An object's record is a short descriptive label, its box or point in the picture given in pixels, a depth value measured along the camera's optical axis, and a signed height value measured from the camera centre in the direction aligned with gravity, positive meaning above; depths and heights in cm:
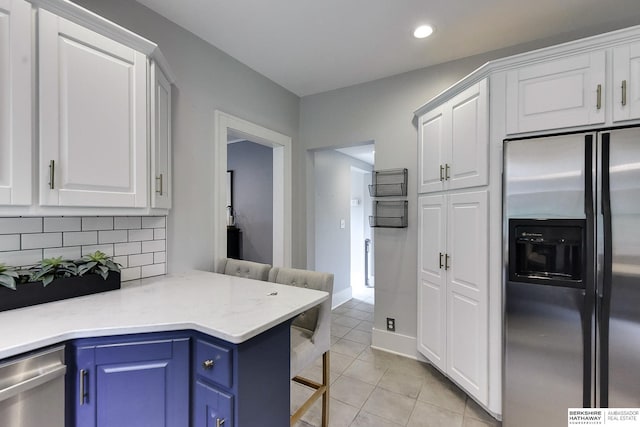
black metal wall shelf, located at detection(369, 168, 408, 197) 261 +30
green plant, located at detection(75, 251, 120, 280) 138 -27
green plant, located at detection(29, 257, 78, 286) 125 -27
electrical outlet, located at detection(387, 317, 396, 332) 270 -110
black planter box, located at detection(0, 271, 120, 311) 116 -37
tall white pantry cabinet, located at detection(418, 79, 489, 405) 181 -19
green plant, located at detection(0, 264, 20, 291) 114 -27
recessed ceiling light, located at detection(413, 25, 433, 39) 198 +134
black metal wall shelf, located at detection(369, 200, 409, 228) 260 -1
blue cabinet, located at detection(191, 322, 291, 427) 101 -66
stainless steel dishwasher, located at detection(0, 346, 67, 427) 87 -59
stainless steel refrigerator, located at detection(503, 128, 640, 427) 136 -33
